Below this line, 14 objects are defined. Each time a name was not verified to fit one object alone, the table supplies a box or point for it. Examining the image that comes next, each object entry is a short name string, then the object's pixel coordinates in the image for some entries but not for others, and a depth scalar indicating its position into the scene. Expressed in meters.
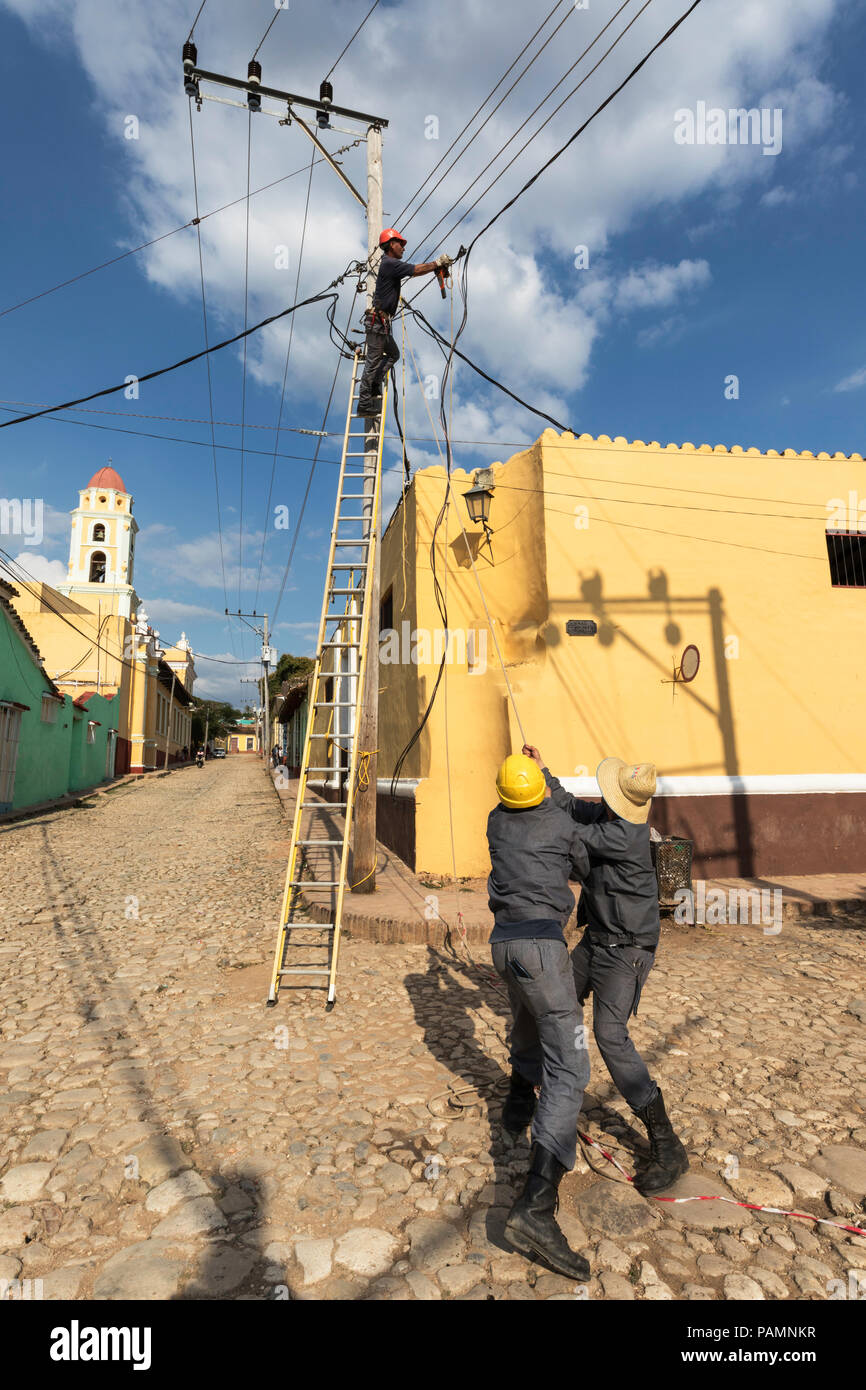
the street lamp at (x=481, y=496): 8.55
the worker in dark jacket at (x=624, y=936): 3.01
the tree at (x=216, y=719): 82.75
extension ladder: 5.41
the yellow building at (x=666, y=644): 8.43
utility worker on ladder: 7.02
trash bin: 7.25
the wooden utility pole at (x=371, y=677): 7.09
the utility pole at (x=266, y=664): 46.88
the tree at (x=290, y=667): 48.06
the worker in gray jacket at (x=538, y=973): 2.62
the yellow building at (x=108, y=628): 31.20
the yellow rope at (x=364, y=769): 7.34
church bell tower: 38.38
